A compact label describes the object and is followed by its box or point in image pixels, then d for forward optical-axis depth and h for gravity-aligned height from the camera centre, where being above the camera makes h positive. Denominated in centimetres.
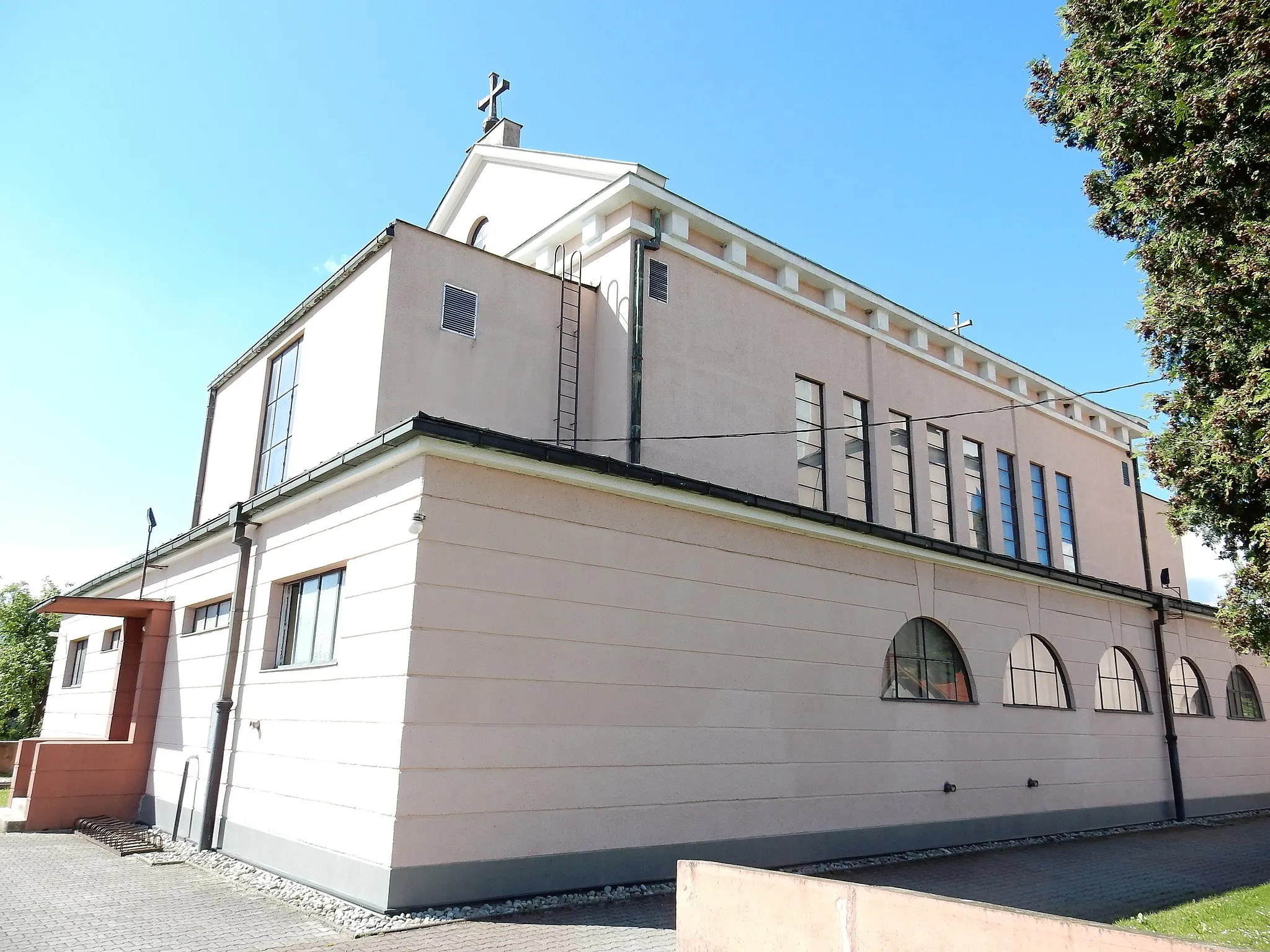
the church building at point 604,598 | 852 +136
